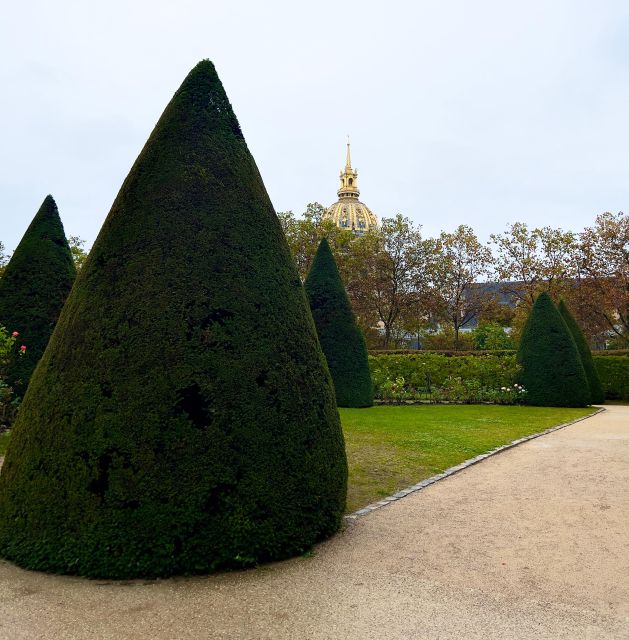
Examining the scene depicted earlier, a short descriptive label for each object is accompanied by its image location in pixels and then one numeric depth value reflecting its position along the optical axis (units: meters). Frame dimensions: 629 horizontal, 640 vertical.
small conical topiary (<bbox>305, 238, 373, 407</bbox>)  17.95
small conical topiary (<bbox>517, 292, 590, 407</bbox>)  19.56
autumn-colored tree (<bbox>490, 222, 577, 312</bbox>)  37.19
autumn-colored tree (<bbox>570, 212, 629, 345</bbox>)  33.62
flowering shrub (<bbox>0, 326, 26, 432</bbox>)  10.75
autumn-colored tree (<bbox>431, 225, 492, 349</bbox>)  41.84
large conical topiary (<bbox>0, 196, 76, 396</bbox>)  12.99
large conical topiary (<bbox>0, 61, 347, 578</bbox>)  4.26
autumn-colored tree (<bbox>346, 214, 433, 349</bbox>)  41.78
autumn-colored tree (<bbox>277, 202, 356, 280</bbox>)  41.44
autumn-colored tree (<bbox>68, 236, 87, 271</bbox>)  35.95
